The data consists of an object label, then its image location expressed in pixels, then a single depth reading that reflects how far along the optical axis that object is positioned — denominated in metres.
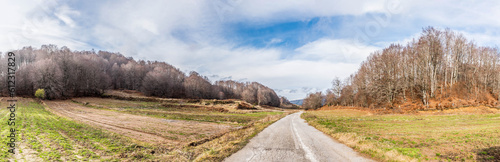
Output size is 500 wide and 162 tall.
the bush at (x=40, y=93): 61.09
